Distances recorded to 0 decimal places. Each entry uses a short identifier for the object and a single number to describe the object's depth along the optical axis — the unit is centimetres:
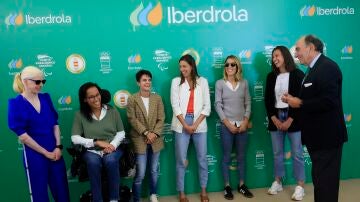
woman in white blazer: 343
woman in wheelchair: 299
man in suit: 242
